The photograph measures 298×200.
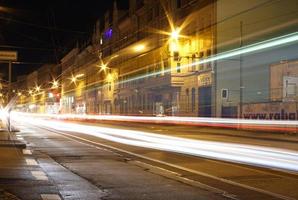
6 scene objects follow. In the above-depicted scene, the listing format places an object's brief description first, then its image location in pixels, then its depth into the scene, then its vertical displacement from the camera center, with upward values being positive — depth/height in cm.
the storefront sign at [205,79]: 4875 +309
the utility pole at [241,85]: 4082 +226
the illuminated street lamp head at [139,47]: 6512 +789
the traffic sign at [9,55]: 2214 +236
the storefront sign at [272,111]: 3488 +20
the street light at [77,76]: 10196 +703
